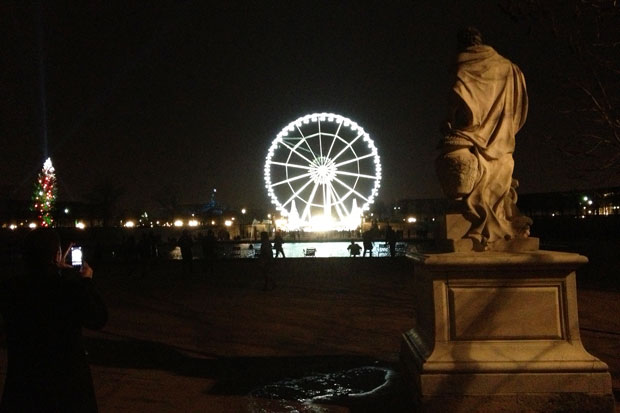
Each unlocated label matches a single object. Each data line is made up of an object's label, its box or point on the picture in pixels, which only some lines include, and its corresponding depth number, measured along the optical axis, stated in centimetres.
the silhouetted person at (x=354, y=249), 2688
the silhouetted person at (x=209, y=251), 2159
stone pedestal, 424
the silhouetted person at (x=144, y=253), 1996
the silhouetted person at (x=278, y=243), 2628
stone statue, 480
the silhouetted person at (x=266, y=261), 1470
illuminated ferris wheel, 3722
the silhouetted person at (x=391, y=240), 2575
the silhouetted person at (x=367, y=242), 2722
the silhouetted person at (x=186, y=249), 2047
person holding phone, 264
